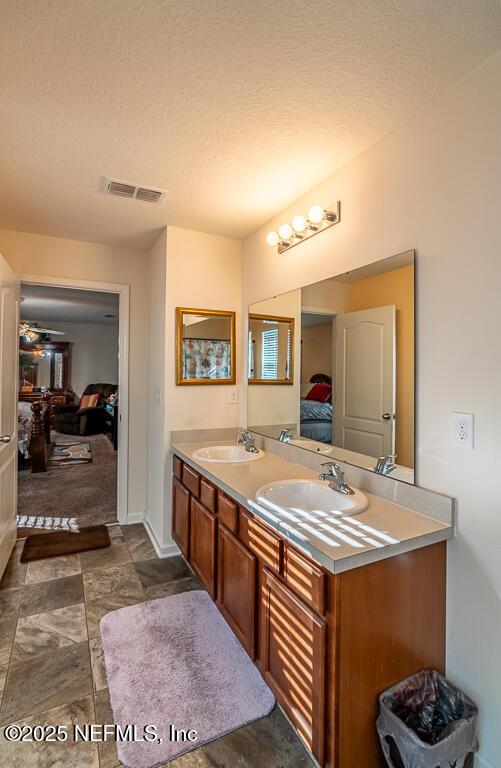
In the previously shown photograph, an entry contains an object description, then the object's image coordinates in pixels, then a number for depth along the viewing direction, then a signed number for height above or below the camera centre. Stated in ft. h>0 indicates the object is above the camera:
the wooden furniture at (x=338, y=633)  3.79 -2.88
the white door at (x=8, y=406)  7.63 -0.61
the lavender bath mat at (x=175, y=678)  4.74 -4.45
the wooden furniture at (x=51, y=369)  27.14 +0.71
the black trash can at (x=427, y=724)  3.59 -3.61
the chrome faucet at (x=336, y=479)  5.51 -1.54
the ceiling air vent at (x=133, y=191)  7.14 +3.74
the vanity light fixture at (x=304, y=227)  6.62 +2.95
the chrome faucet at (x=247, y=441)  8.50 -1.48
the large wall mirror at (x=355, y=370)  5.34 +0.18
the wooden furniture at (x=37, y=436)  16.02 -2.53
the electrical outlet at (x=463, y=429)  4.39 -0.58
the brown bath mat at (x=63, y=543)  9.18 -4.30
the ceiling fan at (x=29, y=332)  19.57 +2.46
